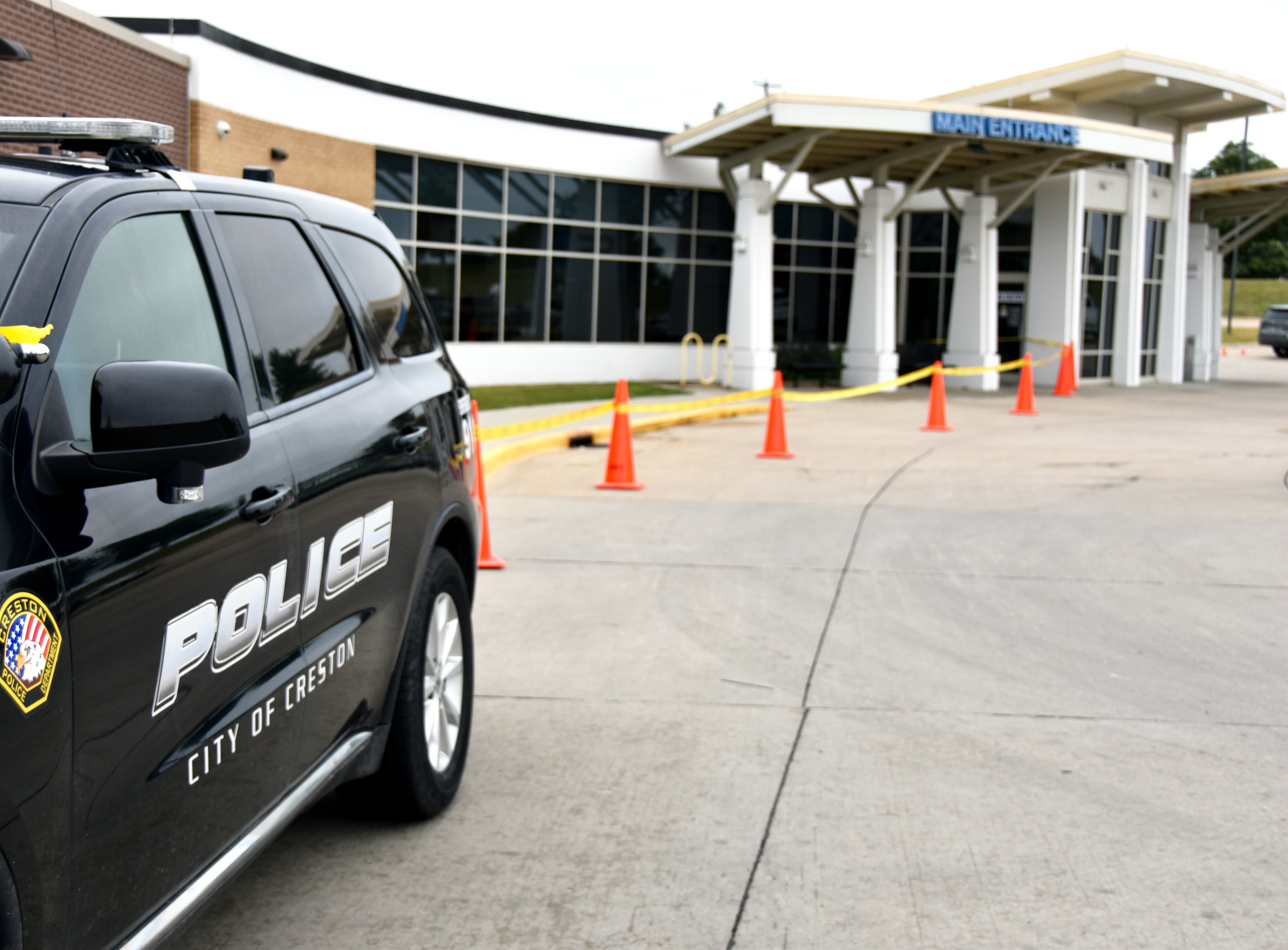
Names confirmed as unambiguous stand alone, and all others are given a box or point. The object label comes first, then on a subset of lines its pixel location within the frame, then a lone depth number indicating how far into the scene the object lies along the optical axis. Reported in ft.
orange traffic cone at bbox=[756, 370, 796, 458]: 49.98
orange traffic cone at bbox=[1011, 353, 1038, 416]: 73.92
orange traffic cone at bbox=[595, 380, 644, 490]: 41.27
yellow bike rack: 89.04
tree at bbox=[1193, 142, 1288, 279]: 283.79
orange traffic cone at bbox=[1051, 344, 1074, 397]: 89.71
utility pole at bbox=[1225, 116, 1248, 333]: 202.69
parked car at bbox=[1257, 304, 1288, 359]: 176.45
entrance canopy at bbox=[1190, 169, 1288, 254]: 108.06
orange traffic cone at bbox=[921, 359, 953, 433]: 62.34
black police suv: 7.21
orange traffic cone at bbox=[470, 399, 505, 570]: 28.30
